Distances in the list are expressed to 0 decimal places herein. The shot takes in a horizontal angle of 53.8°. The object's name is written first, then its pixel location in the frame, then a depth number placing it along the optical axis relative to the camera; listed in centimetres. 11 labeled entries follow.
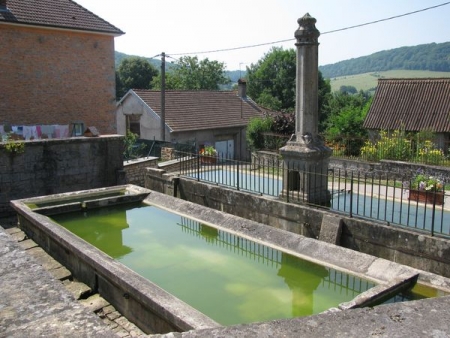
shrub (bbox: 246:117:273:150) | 2336
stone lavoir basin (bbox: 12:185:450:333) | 574
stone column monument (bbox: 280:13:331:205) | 1007
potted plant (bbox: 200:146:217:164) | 1906
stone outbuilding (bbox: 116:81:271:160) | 2695
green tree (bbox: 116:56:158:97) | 5934
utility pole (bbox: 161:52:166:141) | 2342
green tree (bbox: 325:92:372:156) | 2025
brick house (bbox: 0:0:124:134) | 1858
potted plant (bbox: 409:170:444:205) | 1189
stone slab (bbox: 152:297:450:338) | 169
